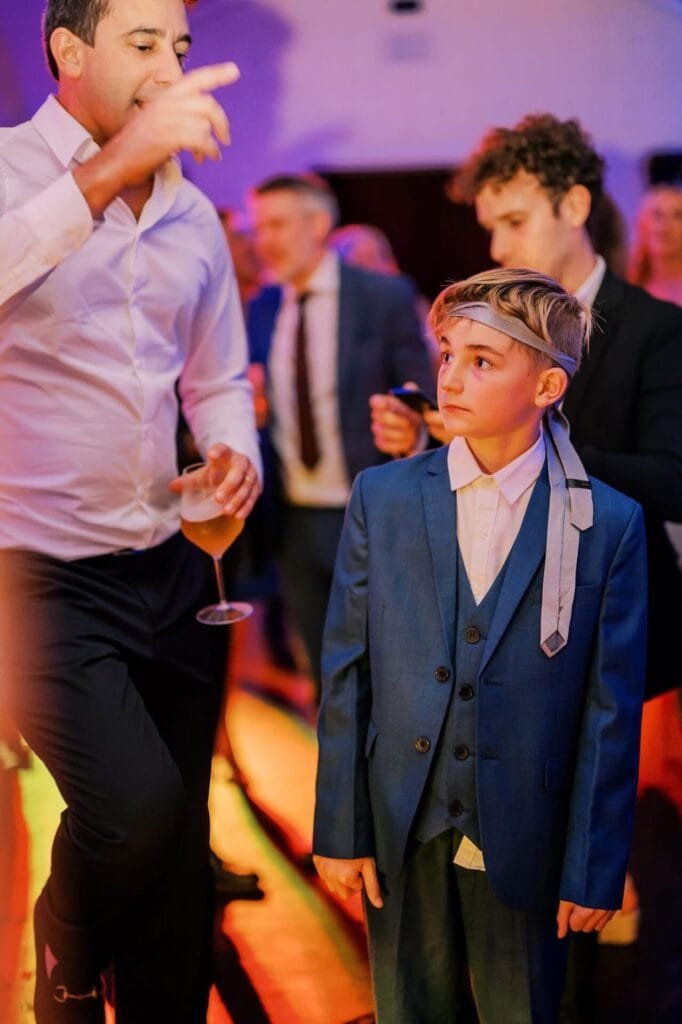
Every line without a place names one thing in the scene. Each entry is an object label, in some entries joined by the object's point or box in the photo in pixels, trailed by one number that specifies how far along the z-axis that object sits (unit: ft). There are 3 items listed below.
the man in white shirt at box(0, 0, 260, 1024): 6.60
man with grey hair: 13.33
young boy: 6.23
